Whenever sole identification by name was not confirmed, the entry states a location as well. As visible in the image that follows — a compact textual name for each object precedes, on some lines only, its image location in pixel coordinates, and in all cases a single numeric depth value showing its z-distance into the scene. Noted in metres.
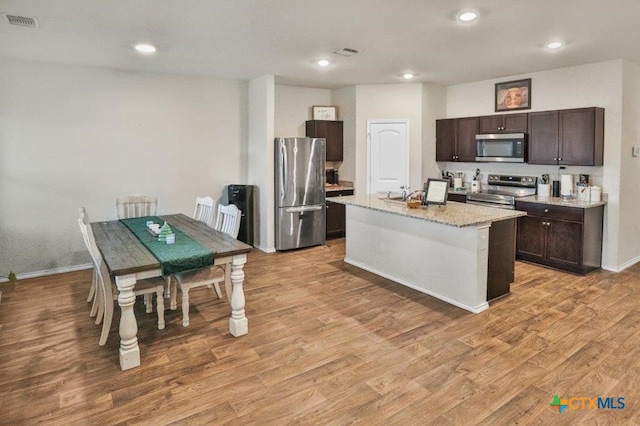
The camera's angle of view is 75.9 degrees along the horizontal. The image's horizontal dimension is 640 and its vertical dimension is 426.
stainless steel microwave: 5.46
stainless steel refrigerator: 5.90
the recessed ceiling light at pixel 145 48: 4.13
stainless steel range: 5.35
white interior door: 6.56
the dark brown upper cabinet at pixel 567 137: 4.80
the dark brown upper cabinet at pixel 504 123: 5.48
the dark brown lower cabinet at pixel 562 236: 4.71
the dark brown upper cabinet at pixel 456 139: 6.16
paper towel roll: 5.14
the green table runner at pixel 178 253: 2.89
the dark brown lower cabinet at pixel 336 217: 6.68
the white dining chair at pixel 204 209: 4.43
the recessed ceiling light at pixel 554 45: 4.04
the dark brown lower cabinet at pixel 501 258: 3.88
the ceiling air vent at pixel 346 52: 4.31
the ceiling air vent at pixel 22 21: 3.29
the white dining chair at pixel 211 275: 3.34
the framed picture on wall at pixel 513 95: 5.60
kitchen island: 3.73
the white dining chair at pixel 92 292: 3.42
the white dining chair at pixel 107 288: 2.96
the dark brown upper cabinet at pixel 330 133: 6.77
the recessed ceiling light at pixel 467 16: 3.20
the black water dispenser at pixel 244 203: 5.99
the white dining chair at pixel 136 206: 4.73
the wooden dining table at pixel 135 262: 2.76
